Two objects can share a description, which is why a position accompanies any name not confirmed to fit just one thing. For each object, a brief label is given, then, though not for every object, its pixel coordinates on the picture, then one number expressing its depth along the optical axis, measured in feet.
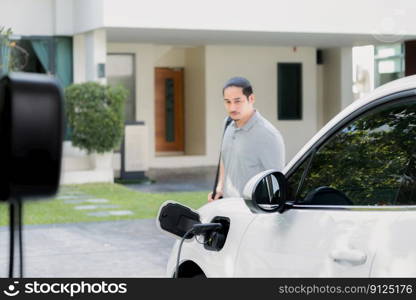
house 57.98
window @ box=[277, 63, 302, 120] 77.46
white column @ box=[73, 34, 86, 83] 61.98
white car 9.29
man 17.81
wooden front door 78.69
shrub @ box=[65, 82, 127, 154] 55.36
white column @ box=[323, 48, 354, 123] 77.30
